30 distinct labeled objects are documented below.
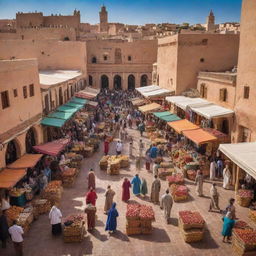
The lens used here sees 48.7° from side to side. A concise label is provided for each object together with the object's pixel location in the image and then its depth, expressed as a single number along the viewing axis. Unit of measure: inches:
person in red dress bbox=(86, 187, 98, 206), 411.2
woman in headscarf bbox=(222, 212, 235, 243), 343.9
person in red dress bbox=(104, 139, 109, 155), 676.7
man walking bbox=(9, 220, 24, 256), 318.7
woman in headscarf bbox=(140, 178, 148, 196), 470.6
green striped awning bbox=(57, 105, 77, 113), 764.9
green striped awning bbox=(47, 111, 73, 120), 690.0
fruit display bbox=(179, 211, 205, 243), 347.1
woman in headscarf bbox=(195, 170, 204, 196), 461.8
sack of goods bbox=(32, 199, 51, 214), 416.8
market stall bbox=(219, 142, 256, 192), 383.4
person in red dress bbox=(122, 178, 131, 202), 445.5
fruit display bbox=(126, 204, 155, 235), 361.4
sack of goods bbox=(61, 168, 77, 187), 510.6
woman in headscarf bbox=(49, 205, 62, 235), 358.6
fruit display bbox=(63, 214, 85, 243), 348.2
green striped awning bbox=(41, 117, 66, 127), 629.0
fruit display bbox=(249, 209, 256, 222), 390.6
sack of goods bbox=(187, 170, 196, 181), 529.0
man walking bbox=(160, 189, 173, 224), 388.8
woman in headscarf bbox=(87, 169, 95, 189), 483.2
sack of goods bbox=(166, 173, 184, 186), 497.4
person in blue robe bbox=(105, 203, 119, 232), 363.3
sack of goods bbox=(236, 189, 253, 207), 434.3
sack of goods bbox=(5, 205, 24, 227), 373.7
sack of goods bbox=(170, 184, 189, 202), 453.4
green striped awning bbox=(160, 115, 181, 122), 747.4
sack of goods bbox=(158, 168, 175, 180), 540.1
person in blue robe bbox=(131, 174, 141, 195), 471.5
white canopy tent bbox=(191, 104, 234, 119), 561.6
